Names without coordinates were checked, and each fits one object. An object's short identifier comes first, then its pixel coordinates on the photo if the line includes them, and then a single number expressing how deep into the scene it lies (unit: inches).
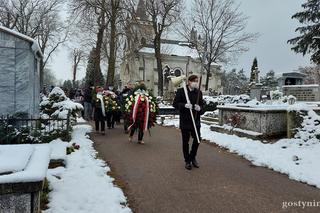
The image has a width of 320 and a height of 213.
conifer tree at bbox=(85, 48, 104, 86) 1003.9
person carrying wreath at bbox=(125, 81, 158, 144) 393.4
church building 2118.6
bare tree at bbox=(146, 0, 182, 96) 1346.0
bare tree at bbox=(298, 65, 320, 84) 2268.7
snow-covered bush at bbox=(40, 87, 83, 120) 429.1
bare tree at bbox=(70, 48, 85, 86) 2139.8
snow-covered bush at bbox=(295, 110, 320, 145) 328.2
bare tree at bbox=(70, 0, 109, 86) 974.4
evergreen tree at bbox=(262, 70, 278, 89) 2497.5
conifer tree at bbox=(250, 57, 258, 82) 2036.8
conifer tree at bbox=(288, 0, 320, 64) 1021.2
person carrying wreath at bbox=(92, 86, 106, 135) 477.1
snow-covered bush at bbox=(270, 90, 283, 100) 772.6
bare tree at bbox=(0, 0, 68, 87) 1401.3
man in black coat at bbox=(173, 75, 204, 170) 272.7
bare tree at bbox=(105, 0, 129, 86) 973.8
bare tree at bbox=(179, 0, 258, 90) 1531.7
